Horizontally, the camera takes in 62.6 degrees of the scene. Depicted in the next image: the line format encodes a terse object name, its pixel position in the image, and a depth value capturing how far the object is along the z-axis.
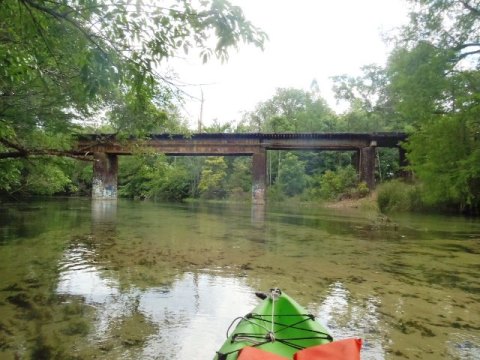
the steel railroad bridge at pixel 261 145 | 33.66
